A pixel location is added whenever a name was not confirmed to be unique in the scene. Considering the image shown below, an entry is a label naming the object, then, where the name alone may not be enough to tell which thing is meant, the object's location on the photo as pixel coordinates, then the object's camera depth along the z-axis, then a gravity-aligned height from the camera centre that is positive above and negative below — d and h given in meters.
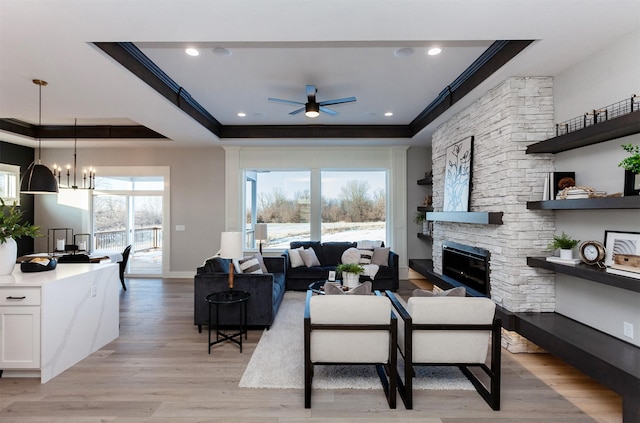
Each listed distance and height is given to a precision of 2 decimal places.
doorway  7.12 +0.09
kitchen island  2.73 -0.98
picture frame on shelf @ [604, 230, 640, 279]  2.34 -0.32
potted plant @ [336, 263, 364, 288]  4.02 -0.78
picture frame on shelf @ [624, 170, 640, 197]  2.43 +0.23
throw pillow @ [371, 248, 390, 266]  5.83 -0.82
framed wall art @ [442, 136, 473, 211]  4.21 +0.55
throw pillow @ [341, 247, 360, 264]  5.76 -0.79
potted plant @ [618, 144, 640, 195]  2.32 +0.27
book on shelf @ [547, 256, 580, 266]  2.86 -0.45
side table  3.44 -1.02
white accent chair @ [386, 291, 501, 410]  2.38 -0.95
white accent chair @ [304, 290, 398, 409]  2.40 -0.93
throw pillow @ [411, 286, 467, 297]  2.73 -0.71
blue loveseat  3.90 -1.01
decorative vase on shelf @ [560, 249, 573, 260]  2.94 -0.39
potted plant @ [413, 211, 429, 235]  6.61 -0.15
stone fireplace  3.34 +0.26
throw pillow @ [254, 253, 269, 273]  5.13 -0.79
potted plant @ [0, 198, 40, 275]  2.96 -0.21
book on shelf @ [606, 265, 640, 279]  2.30 -0.45
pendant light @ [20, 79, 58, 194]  3.53 +0.39
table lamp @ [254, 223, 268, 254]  6.39 -0.36
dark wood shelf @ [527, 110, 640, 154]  2.28 +0.65
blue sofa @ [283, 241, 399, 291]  5.64 -1.13
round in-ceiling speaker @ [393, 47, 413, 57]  3.24 +1.71
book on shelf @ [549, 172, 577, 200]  3.10 +0.32
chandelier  6.63 +0.79
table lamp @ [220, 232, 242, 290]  3.58 -0.37
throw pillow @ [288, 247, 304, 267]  5.86 -0.84
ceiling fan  3.92 +1.42
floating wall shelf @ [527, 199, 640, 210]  2.27 +0.08
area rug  2.67 -1.46
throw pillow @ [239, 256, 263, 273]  4.61 -0.77
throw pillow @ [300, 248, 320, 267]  5.92 -0.84
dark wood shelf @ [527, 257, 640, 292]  2.28 -0.50
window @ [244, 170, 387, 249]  7.05 +0.22
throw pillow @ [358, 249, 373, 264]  5.88 -0.81
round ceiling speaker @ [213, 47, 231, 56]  3.24 +1.71
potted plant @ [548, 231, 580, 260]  2.95 -0.31
